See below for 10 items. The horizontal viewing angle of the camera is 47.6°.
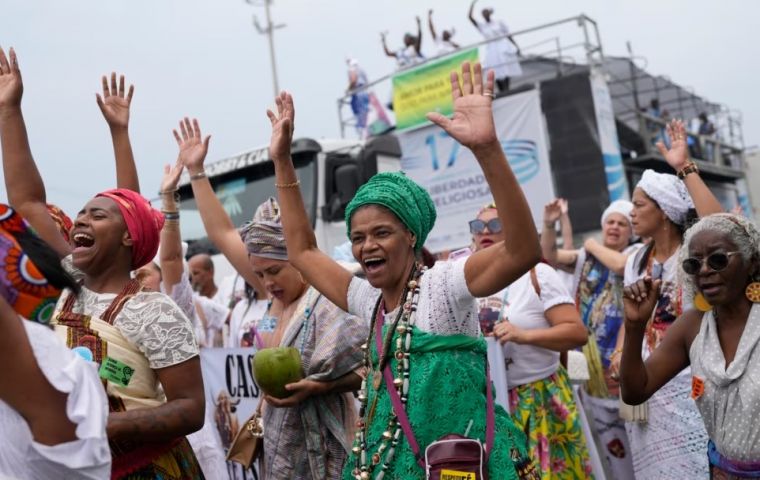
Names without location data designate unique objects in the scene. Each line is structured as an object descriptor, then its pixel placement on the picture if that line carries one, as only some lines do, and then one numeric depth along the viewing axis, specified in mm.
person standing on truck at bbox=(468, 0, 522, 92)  15065
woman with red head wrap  2871
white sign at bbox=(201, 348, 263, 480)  5383
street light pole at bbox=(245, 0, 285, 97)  26016
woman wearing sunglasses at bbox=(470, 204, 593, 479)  4875
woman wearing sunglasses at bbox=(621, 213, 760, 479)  3199
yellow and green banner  15133
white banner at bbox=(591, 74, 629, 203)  14703
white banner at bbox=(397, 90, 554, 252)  14062
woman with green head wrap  2736
